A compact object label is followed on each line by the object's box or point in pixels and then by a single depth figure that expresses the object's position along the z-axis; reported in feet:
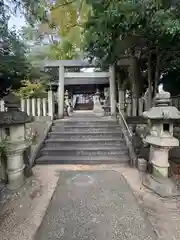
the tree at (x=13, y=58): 6.94
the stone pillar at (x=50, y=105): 16.85
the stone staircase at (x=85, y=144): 12.21
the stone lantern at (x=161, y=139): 8.50
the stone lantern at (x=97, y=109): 24.30
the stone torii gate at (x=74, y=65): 20.51
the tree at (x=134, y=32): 7.54
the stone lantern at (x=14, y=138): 8.47
